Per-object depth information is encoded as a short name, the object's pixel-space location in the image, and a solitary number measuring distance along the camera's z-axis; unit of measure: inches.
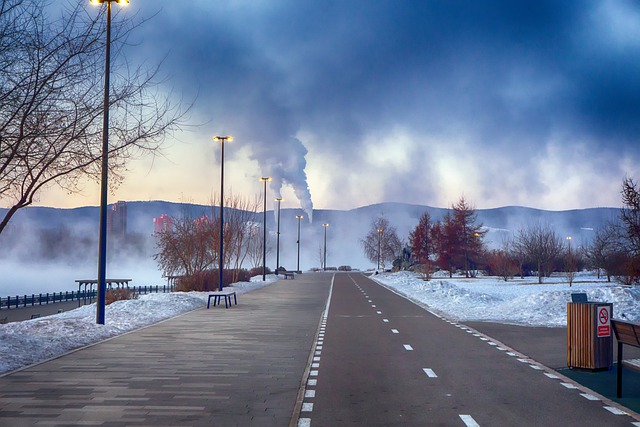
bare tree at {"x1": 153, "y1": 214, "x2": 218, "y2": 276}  1909.4
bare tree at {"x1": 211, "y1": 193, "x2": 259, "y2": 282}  2155.3
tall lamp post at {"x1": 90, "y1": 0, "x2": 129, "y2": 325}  642.8
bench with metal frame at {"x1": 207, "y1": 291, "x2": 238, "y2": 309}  1153.9
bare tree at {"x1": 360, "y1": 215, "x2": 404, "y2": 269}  5059.1
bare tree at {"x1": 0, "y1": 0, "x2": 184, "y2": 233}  493.4
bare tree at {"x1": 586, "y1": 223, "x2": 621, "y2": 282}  2072.1
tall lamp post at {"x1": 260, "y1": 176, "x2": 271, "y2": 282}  2278.5
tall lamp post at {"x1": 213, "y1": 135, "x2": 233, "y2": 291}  1476.4
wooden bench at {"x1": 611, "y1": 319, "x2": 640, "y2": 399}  397.7
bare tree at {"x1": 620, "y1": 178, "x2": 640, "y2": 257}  1551.3
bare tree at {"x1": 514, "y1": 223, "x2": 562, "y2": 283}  2454.5
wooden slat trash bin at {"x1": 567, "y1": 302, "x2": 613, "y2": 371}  488.7
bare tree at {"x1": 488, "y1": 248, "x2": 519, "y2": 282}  2571.4
